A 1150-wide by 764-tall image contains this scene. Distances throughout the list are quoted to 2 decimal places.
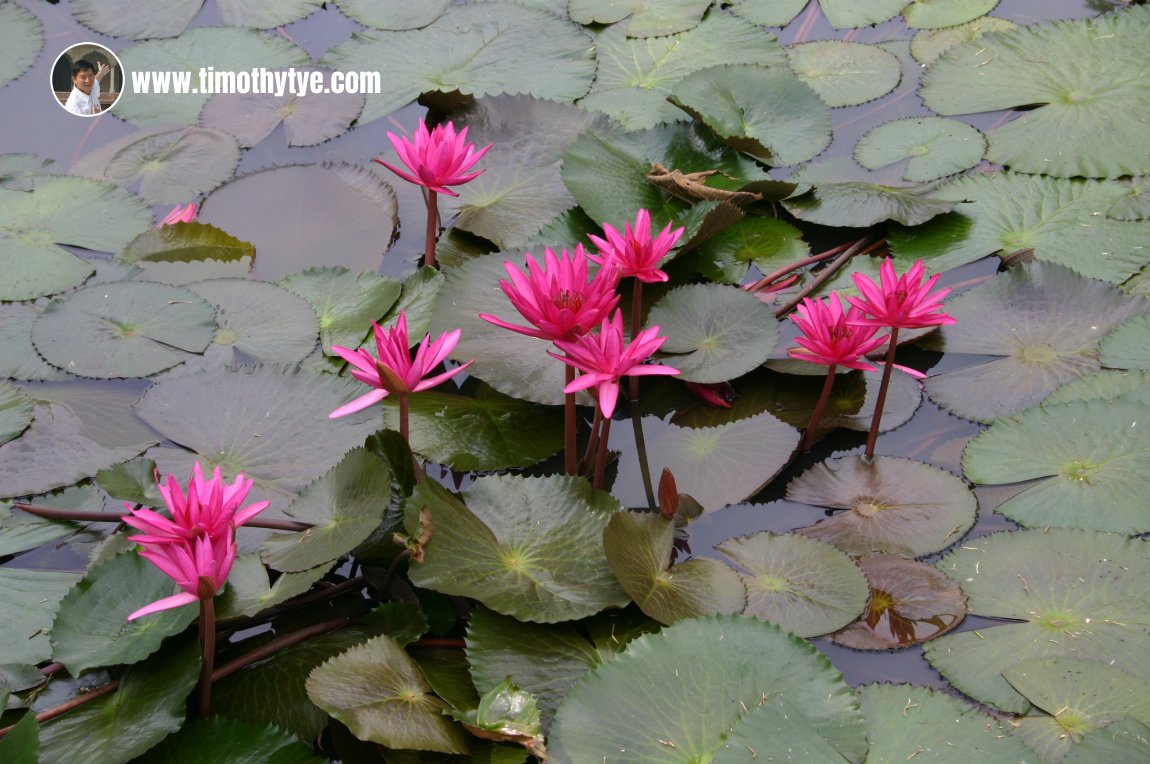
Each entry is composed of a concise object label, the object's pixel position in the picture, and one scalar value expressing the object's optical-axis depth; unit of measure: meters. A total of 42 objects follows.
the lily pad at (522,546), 3.53
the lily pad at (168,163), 6.01
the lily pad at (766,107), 6.03
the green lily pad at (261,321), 5.00
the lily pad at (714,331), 4.54
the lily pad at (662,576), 3.59
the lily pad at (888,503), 3.98
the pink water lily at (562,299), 3.52
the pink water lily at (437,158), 4.88
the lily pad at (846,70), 6.48
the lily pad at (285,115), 6.41
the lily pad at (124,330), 4.95
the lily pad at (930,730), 3.08
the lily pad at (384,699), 3.21
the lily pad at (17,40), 6.99
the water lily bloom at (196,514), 3.13
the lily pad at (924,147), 5.86
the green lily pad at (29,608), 3.72
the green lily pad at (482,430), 4.38
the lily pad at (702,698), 3.10
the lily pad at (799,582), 3.65
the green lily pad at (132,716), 3.24
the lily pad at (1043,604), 3.48
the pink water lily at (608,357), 3.46
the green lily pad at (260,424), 4.40
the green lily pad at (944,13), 6.99
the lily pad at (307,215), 5.57
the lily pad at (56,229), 5.44
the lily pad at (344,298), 5.03
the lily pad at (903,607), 3.63
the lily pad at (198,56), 6.71
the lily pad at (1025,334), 4.60
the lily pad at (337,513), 3.60
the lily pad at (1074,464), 4.00
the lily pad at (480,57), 6.68
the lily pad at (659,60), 6.43
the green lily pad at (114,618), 3.42
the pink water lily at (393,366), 3.53
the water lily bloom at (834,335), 4.12
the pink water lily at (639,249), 4.21
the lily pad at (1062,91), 5.76
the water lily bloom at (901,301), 4.03
